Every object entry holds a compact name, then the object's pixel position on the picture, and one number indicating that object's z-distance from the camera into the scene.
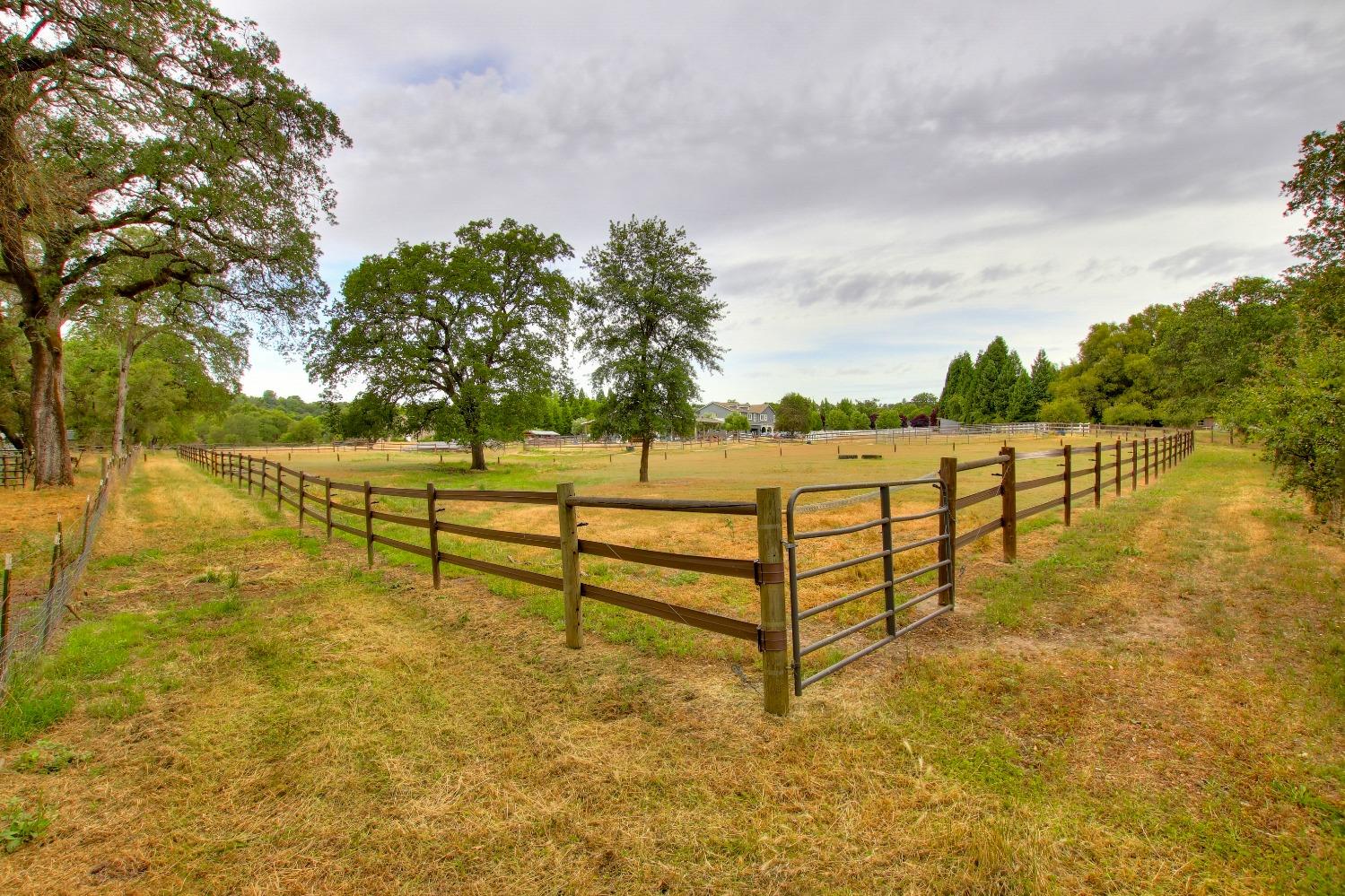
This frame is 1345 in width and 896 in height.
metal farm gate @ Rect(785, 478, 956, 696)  3.55
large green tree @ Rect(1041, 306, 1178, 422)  61.19
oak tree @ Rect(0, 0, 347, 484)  8.34
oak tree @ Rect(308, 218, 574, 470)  27.98
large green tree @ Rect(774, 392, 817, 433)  92.12
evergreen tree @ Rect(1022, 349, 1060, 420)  80.94
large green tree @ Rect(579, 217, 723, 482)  22.59
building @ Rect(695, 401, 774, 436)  109.88
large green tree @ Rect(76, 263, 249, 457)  19.86
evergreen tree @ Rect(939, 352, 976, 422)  94.50
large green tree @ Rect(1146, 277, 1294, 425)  32.41
